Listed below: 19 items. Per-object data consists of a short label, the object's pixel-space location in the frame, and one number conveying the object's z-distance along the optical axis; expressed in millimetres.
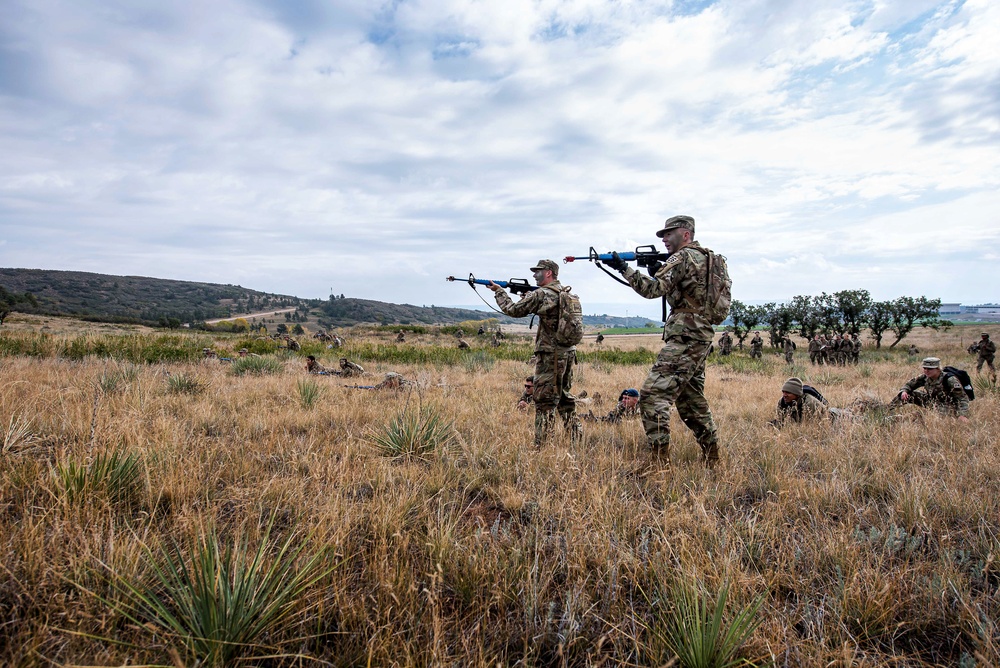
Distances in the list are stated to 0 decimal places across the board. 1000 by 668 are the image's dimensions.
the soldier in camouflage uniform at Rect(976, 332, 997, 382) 13523
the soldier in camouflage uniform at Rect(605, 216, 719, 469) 3918
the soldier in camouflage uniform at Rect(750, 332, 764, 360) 22344
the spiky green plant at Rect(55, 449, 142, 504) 2439
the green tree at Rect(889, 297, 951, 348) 32531
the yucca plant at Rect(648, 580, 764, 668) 1604
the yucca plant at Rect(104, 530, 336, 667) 1520
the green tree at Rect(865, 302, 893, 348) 33625
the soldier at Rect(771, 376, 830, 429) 5870
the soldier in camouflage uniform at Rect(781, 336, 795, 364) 20203
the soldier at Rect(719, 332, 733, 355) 24234
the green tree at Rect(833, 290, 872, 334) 33906
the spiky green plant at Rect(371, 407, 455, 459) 4008
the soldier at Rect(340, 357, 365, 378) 10530
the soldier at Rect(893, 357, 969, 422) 6059
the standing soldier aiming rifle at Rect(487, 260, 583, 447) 4918
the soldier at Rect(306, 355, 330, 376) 10079
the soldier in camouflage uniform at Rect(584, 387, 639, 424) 6168
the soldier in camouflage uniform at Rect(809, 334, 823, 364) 20970
